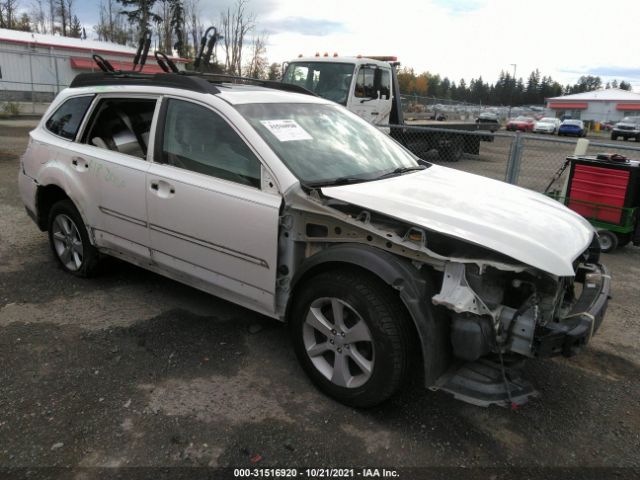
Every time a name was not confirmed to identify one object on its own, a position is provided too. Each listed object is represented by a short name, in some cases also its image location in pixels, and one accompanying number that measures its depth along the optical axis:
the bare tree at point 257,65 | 33.41
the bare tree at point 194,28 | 41.34
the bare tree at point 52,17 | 60.16
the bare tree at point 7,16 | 53.91
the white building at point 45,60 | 29.94
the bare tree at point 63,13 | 60.16
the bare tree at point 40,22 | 59.22
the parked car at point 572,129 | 39.47
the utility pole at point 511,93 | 105.81
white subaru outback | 2.59
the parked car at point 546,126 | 42.12
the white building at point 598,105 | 65.31
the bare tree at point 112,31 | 52.84
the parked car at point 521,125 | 42.72
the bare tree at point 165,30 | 44.72
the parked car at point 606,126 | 52.41
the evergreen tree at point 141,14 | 50.44
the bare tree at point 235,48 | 34.91
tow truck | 10.52
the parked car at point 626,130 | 38.26
